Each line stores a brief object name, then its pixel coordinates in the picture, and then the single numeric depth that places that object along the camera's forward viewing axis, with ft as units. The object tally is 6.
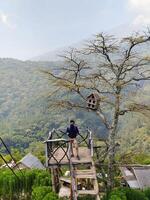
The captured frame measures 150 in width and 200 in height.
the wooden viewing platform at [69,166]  54.39
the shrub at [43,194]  60.74
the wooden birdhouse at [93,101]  70.90
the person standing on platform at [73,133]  56.49
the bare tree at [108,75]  70.44
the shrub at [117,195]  63.98
